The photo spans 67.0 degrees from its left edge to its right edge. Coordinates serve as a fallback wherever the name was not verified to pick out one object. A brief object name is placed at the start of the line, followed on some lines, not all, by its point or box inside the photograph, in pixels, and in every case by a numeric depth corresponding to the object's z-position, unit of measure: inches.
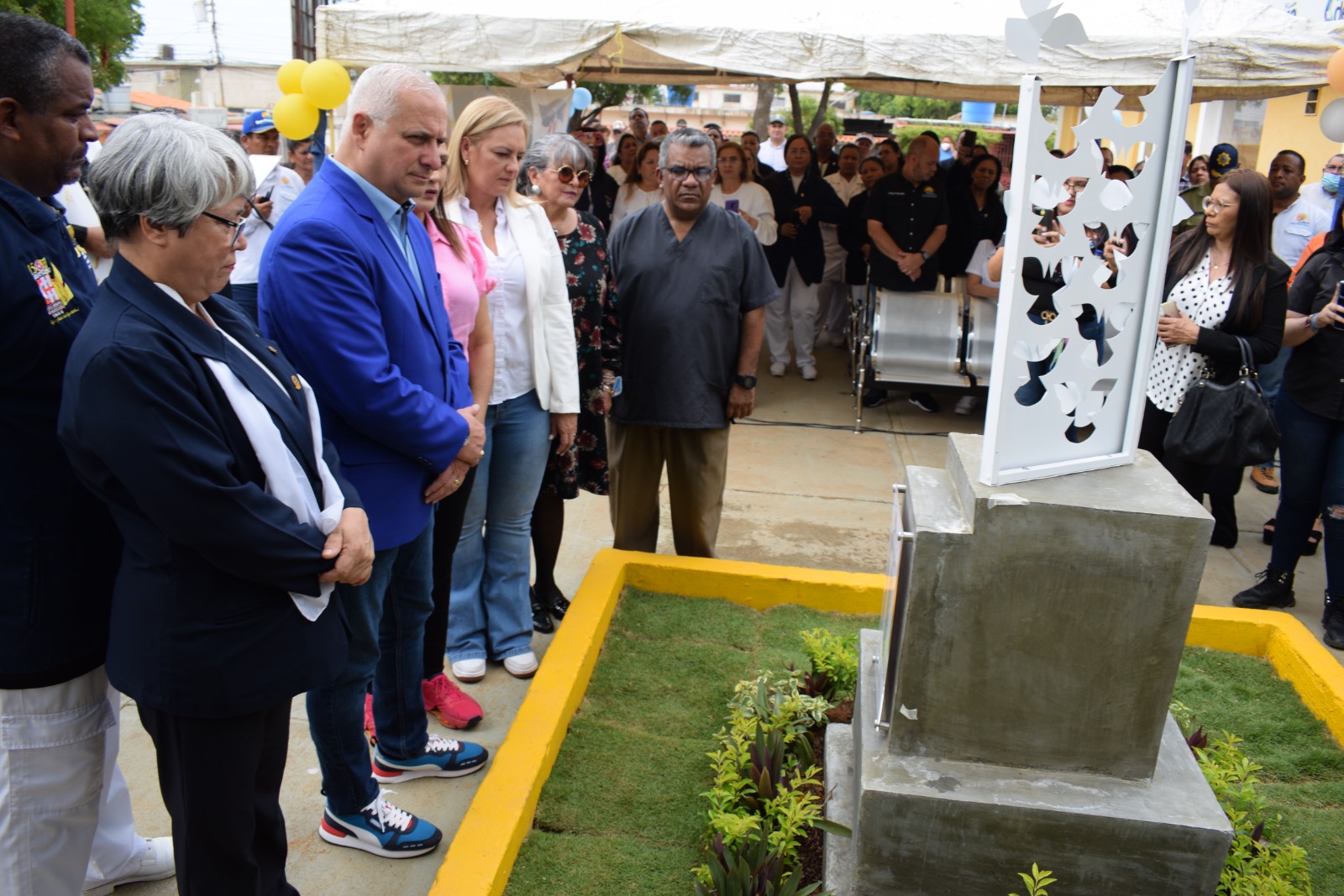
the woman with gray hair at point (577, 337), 146.1
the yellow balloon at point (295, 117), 226.5
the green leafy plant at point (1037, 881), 85.9
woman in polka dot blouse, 167.3
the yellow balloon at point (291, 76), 236.1
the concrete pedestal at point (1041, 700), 88.7
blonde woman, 128.5
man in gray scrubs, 163.0
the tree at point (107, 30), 1013.2
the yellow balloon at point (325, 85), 217.2
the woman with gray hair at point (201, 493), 69.1
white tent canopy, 258.7
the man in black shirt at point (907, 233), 308.5
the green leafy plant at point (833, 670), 130.1
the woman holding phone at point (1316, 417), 171.6
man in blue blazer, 93.7
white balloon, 193.6
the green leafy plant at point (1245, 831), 96.7
